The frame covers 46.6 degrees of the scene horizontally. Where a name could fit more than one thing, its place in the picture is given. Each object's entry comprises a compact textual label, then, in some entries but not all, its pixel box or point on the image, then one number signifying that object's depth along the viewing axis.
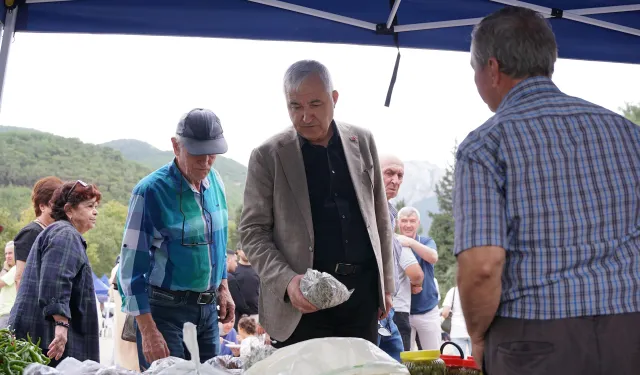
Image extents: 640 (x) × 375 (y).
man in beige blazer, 2.53
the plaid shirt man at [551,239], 1.52
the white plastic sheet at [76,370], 1.87
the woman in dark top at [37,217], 4.68
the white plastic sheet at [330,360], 1.57
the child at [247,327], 7.29
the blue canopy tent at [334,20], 3.33
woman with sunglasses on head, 3.75
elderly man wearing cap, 2.93
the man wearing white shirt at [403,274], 4.66
